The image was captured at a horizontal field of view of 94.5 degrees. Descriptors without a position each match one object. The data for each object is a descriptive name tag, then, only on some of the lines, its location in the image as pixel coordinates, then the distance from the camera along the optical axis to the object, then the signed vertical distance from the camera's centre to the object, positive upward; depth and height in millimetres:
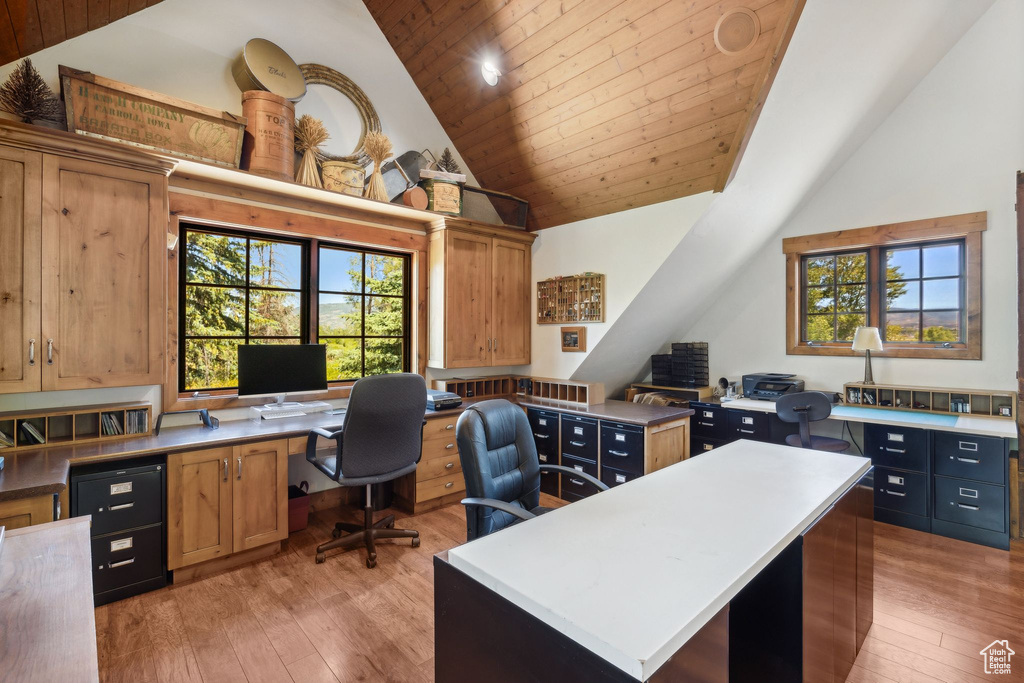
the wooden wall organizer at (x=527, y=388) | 4164 -463
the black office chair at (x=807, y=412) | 3426 -530
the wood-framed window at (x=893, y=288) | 3600 +437
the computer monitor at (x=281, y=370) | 3182 -223
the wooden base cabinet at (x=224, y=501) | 2574 -938
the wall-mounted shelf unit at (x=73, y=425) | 2416 -480
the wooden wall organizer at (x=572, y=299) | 3994 +354
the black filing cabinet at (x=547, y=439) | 4098 -884
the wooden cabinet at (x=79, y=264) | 2297 +385
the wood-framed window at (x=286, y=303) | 3232 +268
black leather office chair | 2010 -583
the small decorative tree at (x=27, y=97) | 2400 +1226
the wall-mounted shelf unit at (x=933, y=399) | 3420 -458
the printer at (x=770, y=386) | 4133 -409
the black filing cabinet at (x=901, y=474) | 3305 -959
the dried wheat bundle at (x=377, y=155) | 3537 +1383
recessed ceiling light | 3486 +1975
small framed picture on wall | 4125 -3
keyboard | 3283 -538
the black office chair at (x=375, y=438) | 2713 -595
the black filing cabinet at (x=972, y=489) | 3033 -981
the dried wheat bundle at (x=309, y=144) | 3234 +1354
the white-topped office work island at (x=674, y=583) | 961 -568
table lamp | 3730 +0
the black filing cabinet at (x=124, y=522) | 2344 -949
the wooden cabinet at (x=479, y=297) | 4055 +379
